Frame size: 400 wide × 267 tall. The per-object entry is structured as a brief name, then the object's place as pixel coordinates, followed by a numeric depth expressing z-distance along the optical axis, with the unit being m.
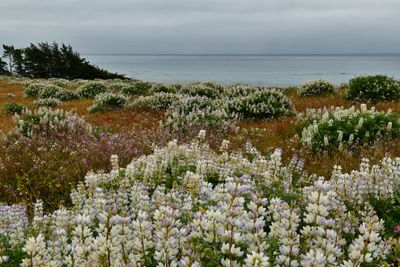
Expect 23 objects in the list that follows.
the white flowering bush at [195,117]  11.28
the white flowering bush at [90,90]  21.92
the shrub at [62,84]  29.88
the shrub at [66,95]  21.34
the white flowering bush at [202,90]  18.88
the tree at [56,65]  57.66
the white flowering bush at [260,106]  13.27
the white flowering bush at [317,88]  19.38
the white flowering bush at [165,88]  20.72
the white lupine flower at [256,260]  2.03
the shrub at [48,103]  17.83
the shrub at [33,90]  23.41
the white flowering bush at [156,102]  15.37
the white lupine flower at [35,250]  2.24
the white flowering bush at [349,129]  8.66
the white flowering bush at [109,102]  15.65
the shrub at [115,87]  22.98
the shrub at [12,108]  15.74
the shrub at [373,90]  15.73
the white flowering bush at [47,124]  10.19
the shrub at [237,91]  18.03
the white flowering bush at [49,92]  21.70
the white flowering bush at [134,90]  21.64
